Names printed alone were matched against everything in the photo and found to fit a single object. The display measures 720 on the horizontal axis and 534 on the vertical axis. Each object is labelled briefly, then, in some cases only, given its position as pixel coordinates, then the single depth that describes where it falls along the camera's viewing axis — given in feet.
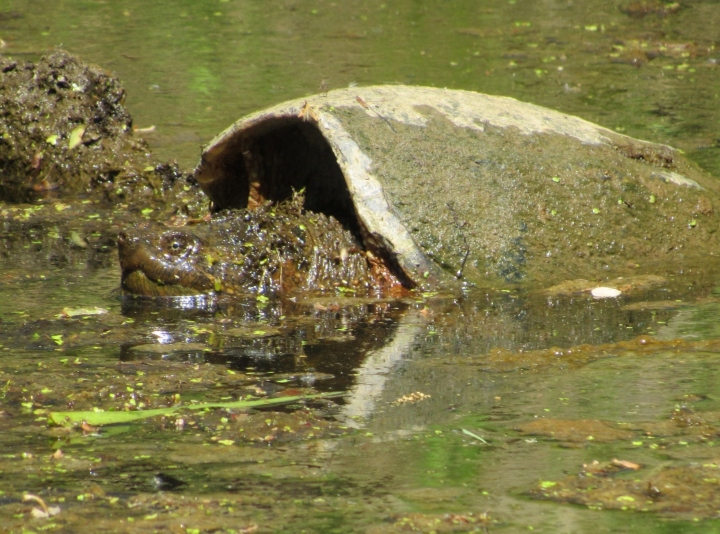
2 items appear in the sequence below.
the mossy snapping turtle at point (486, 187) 33.99
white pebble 33.63
